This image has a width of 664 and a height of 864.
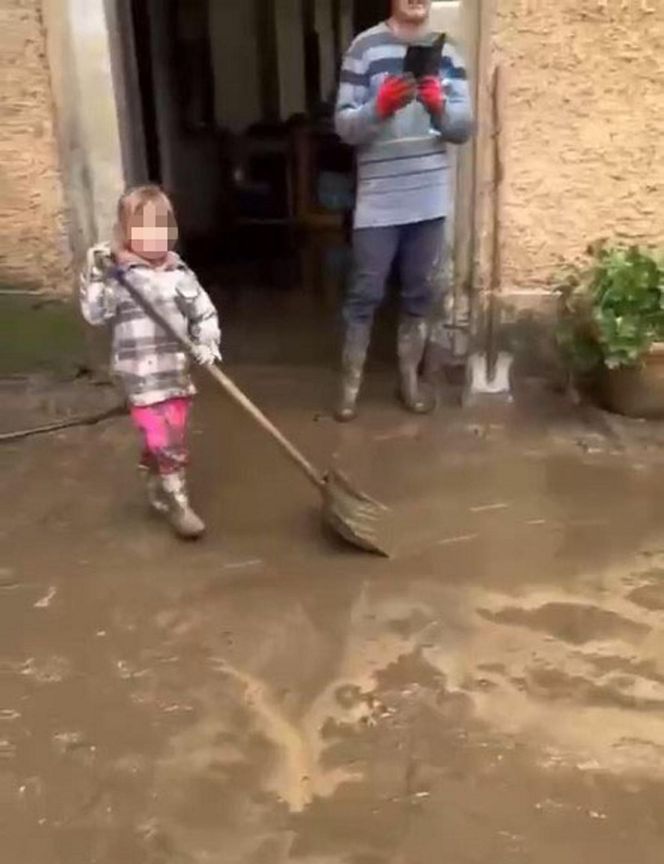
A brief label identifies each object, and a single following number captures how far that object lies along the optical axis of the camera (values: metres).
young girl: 3.81
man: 4.39
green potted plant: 4.60
